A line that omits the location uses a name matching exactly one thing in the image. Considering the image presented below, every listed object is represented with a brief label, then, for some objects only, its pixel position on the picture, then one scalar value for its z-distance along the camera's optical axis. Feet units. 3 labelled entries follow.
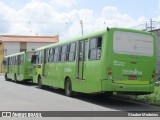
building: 288.30
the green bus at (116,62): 49.70
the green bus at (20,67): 103.09
